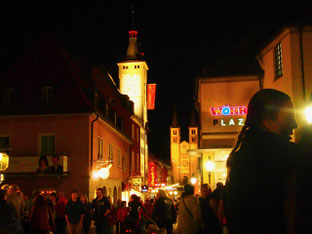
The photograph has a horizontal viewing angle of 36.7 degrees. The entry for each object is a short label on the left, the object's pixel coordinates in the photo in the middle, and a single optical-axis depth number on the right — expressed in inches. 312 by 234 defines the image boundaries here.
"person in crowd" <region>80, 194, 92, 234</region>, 673.0
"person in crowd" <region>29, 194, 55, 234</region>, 521.7
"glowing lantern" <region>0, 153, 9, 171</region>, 724.0
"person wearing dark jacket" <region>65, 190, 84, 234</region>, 652.1
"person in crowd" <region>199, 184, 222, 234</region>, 365.3
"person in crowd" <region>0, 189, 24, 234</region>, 299.1
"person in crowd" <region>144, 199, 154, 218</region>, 913.0
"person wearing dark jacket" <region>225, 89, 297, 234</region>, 85.9
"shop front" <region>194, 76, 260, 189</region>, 1176.2
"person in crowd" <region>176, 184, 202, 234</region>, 358.9
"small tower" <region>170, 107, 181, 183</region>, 6472.9
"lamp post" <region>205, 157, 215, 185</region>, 1042.6
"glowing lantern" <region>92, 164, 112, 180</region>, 1256.2
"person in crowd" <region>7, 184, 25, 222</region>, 485.6
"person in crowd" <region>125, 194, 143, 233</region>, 625.0
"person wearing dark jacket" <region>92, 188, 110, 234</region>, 684.7
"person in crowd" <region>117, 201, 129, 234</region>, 806.5
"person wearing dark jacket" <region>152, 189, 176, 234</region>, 600.7
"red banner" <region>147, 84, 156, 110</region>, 3157.0
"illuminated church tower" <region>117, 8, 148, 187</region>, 2992.1
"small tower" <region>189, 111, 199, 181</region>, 6127.0
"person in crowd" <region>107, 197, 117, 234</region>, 696.4
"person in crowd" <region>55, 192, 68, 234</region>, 733.9
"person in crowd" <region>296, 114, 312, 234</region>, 79.3
